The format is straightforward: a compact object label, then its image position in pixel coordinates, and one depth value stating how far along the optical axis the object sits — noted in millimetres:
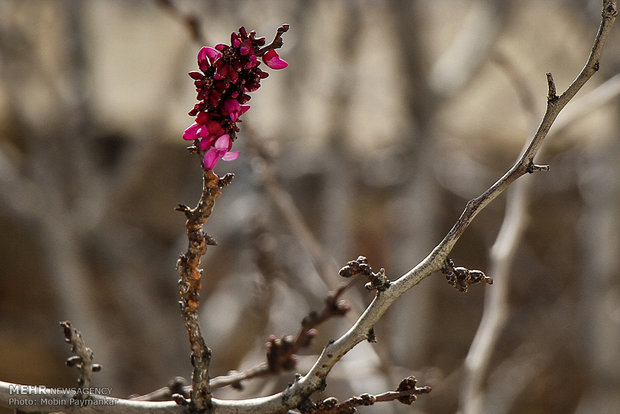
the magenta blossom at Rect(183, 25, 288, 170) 1493
